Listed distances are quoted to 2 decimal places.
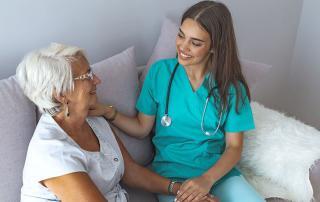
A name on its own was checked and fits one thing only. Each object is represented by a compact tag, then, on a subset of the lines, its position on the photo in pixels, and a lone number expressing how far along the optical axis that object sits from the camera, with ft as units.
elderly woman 3.58
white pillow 5.10
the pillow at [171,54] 5.49
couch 4.87
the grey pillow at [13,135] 4.02
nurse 4.57
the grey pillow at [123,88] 4.86
